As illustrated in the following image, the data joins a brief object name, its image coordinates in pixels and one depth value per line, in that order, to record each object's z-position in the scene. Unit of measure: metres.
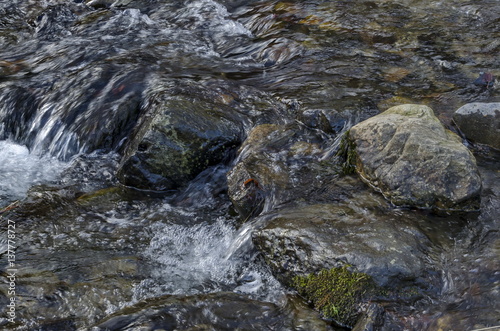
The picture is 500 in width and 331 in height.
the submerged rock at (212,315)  3.70
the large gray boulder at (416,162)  4.71
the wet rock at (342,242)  4.05
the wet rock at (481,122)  5.68
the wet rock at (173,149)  5.85
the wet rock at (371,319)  3.69
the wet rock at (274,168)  5.24
